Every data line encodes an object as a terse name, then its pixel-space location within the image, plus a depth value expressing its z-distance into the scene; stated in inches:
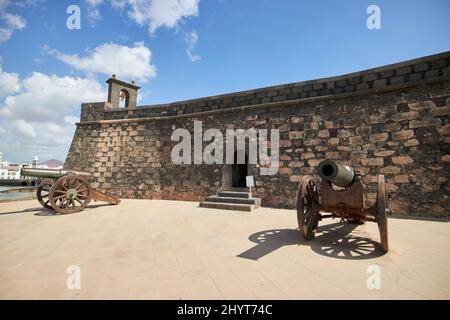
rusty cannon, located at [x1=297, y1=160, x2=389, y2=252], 119.9
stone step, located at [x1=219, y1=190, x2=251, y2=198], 296.4
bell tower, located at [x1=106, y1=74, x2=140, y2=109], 447.2
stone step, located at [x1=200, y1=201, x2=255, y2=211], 262.7
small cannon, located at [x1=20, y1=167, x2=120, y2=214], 228.9
